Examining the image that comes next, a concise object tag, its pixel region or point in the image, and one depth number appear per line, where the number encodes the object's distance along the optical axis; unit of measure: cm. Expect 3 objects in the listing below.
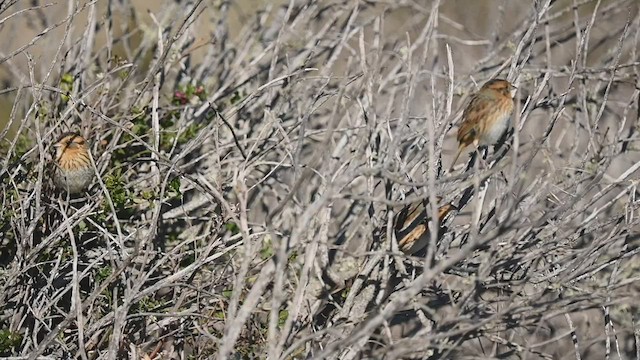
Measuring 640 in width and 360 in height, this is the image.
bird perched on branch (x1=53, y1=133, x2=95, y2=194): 970
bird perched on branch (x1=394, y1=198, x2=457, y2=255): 939
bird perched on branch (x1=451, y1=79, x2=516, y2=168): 992
